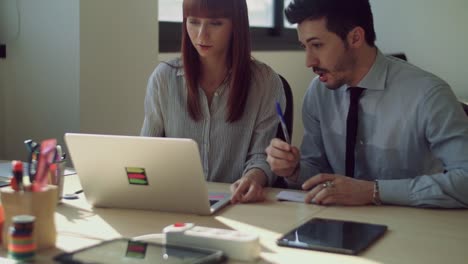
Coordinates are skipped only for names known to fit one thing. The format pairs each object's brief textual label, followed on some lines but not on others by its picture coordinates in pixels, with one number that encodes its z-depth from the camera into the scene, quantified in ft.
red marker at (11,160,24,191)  5.97
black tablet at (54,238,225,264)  5.66
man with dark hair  8.09
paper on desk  7.61
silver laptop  6.85
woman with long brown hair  8.97
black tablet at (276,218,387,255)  6.10
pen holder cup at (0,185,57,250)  5.96
